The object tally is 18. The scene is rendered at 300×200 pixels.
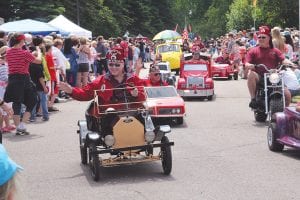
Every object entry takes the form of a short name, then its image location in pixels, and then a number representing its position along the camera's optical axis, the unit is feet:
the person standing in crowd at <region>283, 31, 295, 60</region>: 68.30
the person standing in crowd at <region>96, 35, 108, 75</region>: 88.43
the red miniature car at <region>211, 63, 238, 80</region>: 91.50
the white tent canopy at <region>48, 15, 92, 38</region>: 103.71
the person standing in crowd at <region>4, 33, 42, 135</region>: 41.50
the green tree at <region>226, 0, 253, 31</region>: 223.30
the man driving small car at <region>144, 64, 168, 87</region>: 48.11
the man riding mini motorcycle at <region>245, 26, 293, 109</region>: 43.91
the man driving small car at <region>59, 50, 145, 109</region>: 29.12
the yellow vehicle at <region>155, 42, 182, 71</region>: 107.96
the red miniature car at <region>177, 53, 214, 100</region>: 62.85
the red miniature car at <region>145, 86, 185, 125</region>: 44.29
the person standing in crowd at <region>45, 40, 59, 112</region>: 52.65
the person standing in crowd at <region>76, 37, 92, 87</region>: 66.95
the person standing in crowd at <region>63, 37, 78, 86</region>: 67.15
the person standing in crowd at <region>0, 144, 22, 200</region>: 10.68
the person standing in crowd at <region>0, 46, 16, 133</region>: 44.04
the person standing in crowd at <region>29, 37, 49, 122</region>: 48.19
